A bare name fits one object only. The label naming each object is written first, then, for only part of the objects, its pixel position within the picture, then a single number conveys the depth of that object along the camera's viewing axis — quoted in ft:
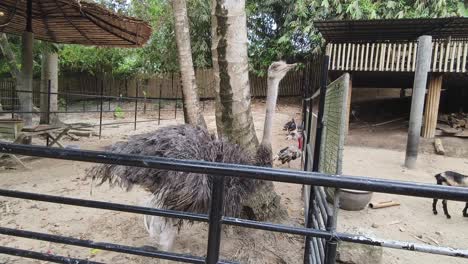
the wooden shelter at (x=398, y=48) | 25.43
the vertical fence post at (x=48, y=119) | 24.76
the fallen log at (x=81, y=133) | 26.30
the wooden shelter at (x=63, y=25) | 18.72
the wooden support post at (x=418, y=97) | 21.88
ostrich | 7.73
